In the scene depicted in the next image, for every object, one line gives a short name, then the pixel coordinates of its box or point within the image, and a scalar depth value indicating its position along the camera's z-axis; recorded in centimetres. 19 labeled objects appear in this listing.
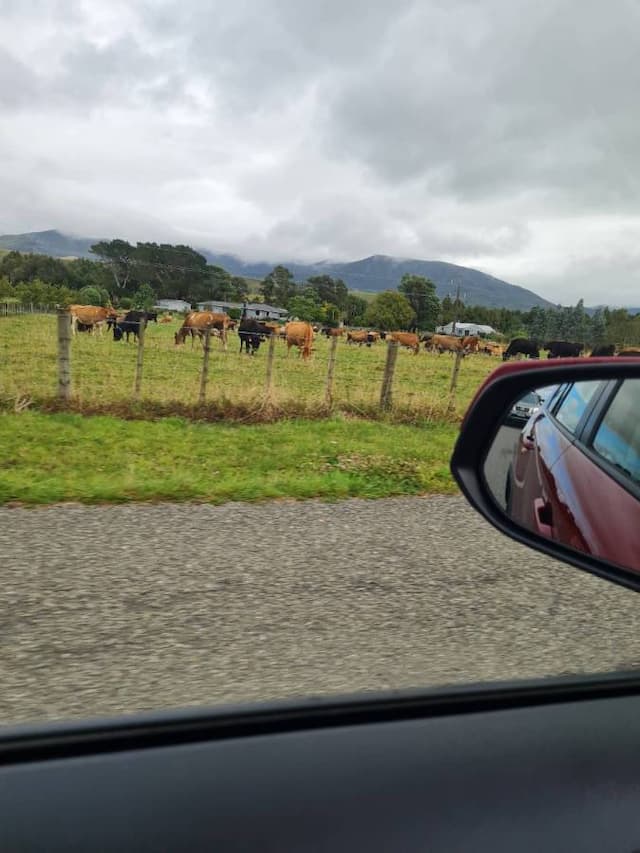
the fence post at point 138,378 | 971
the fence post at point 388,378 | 1114
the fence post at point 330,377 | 1070
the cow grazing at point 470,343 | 3906
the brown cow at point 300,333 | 2642
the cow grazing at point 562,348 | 3533
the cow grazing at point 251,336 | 2778
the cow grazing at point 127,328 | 2793
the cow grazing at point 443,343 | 4112
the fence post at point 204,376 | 1002
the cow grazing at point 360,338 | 4403
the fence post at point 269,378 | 1011
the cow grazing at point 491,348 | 4277
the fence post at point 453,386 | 1135
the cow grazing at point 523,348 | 3838
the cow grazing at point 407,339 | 4034
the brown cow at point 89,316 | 2906
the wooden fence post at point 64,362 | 923
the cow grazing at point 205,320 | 3069
